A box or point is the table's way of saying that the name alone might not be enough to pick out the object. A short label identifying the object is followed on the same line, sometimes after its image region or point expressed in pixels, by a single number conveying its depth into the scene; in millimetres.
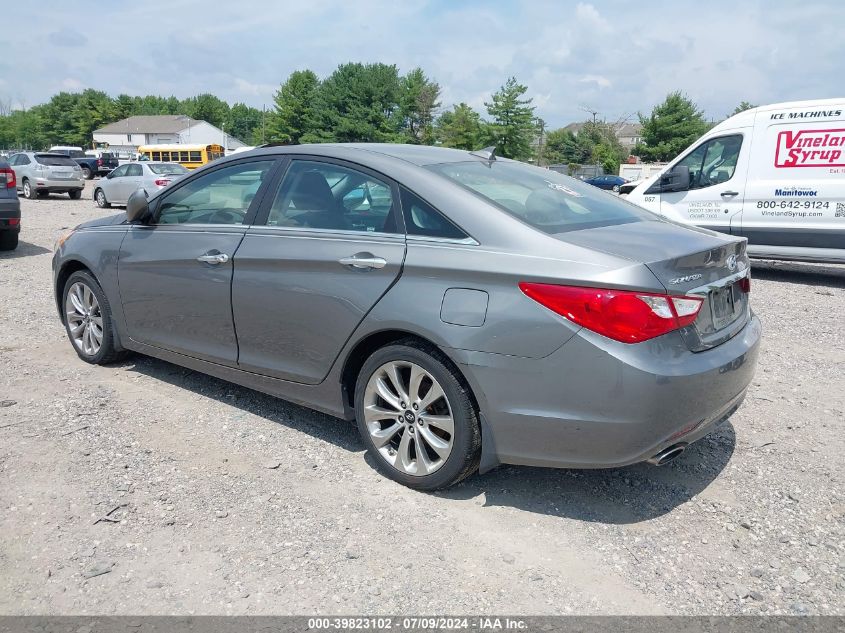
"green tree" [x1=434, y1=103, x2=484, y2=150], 61594
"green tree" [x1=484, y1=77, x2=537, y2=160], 59969
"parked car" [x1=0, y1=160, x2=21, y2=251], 10922
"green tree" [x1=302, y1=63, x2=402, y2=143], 72562
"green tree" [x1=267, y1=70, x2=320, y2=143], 82919
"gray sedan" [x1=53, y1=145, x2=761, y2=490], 2898
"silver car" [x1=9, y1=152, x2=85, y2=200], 25038
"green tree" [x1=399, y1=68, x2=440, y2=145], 69812
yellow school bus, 48125
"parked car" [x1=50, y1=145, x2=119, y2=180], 46500
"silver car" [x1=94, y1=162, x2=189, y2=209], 22047
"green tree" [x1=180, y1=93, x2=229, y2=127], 127938
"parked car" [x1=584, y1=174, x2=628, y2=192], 48956
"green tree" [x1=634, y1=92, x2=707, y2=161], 63250
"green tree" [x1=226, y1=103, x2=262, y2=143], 140500
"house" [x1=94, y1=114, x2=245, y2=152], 106875
